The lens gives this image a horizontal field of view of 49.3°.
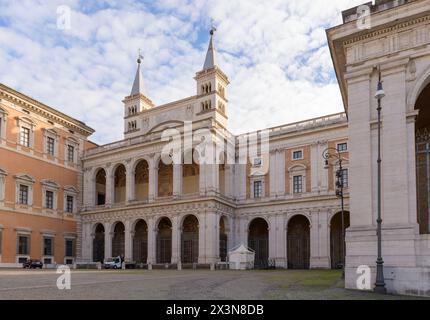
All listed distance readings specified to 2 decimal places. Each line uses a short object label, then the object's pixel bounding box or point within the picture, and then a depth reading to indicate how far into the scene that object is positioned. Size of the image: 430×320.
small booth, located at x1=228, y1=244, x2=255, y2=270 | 40.81
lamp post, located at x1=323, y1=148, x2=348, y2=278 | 24.41
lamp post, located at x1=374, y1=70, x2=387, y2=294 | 13.96
